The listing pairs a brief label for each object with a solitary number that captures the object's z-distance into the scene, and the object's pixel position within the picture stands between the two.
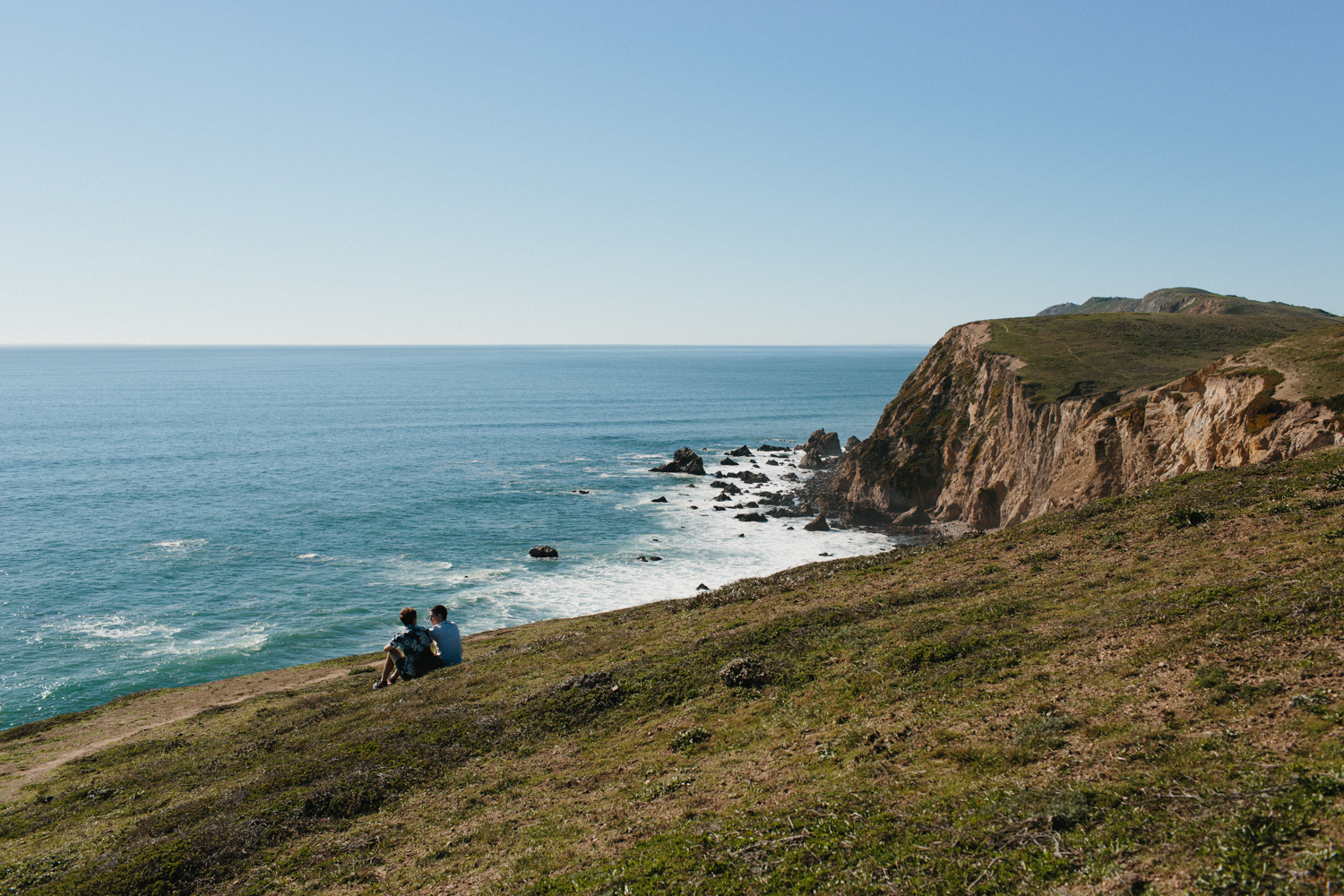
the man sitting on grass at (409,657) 20.23
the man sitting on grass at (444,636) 20.23
